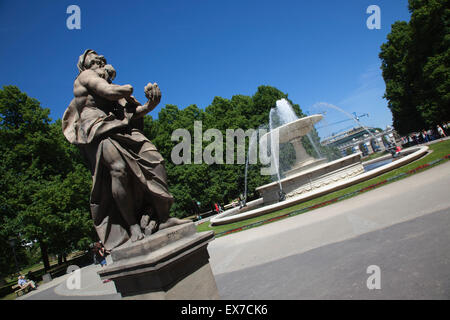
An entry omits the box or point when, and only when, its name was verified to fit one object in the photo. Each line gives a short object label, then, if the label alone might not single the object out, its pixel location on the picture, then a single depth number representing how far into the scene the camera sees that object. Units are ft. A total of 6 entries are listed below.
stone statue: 10.70
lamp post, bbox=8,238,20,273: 63.62
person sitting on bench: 53.78
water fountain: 46.16
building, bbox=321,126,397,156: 256.11
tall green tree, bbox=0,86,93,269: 65.05
